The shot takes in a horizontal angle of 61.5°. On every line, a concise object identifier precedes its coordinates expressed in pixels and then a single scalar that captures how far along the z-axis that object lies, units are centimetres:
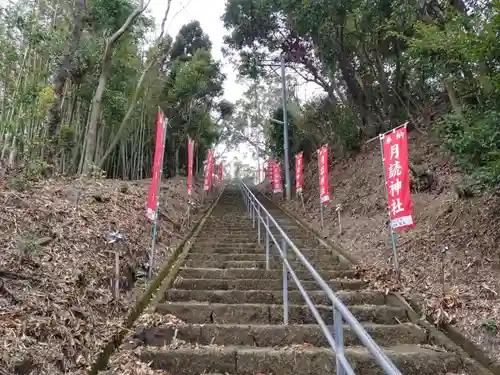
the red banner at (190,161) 880
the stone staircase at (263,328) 319
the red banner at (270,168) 1983
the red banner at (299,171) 1121
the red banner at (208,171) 1342
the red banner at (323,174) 837
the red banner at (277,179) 1616
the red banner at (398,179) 489
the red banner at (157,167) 529
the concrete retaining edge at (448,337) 320
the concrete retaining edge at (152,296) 314
